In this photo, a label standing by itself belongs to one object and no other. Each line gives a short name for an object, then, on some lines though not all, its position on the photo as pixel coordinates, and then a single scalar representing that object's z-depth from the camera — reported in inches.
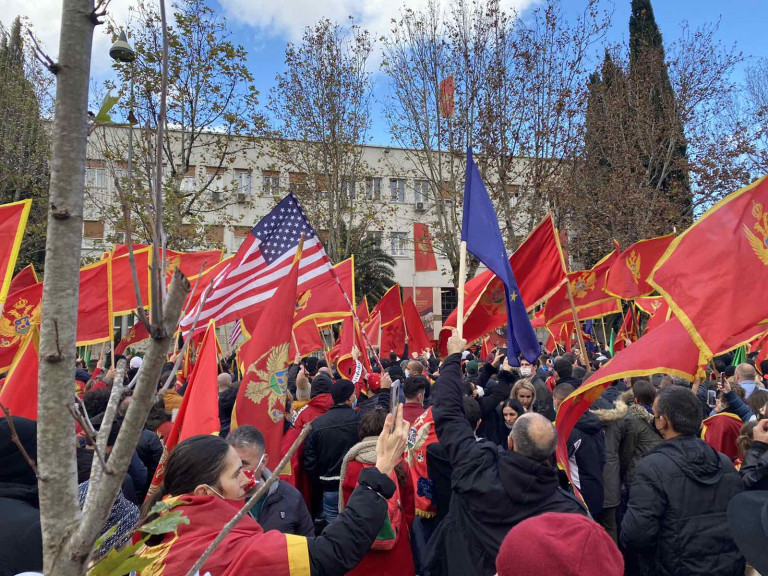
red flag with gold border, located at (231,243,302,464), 188.2
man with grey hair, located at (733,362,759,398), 259.4
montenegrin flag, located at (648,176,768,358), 165.2
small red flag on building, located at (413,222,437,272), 1641.7
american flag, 253.0
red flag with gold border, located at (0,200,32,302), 224.9
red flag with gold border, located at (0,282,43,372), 306.5
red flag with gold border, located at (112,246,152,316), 357.7
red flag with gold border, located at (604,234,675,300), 346.6
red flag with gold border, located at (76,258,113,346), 335.6
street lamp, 48.6
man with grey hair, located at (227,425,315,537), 129.7
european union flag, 200.4
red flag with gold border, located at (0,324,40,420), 172.6
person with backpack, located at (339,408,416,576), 139.9
